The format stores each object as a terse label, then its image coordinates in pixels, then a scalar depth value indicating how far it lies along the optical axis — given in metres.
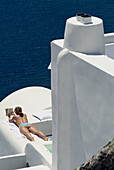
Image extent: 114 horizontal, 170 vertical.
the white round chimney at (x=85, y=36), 8.72
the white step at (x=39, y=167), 10.49
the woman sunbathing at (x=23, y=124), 13.46
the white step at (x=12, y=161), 12.01
